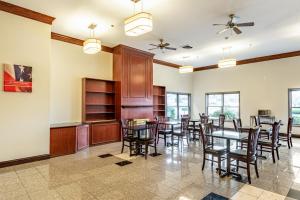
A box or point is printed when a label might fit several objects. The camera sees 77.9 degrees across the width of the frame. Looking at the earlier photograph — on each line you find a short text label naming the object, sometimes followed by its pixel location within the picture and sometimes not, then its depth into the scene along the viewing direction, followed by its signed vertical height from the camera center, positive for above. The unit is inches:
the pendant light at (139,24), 133.7 +57.5
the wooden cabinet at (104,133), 239.7 -42.0
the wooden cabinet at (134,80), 269.1 +33.0
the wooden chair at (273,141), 167.2 -37.3
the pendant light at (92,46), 191.0 +58.0
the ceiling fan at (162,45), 231.6 +70.6
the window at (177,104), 389.4 -6.0
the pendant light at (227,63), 246.2 +52.0
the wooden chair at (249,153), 127.8 -37.5
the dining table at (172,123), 232.4 -27.8
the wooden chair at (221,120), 278.5 -28.0
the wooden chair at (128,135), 195.5 -36.7
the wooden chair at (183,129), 229.8 -35.2
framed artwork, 160.1 +20.9
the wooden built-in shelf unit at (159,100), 350.9 +2.7
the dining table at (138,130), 194.5 -30.7
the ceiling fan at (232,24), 173.0 +73.4
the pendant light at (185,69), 285.1 +50.0
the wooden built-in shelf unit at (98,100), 249.6 +2.0
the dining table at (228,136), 139.1 -27.4
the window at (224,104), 371.6 -5.6
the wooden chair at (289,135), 222.1 -42.3
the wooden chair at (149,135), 185.9 -36.0
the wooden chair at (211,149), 140.4 -37.4
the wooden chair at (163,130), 236.4 -38.0
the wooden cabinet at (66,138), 191.3 -40.1
